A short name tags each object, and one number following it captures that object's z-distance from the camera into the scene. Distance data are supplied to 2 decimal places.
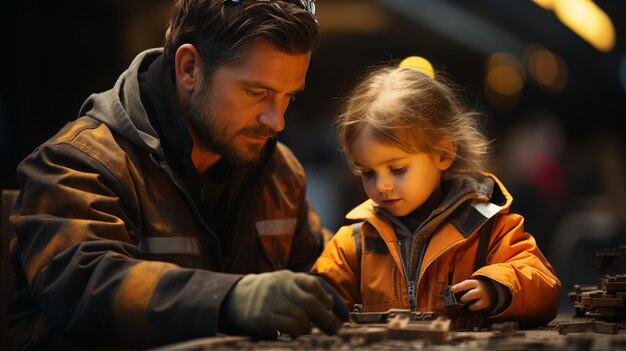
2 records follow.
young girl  2.96
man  2.41
